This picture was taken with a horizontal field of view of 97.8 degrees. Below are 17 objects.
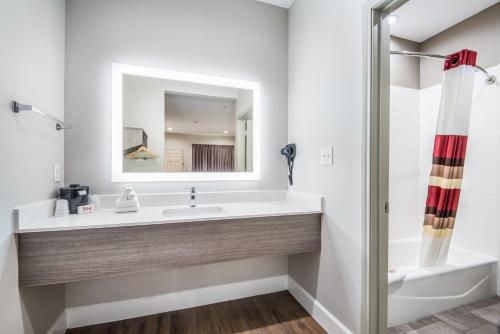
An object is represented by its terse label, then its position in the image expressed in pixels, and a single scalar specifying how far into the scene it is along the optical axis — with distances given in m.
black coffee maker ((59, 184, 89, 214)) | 1.38
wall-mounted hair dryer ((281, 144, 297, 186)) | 1.93
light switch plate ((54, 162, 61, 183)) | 1.40
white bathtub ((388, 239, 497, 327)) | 1.50
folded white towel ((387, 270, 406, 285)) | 1.43
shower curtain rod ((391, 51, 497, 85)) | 1.81
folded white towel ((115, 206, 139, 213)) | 1.44
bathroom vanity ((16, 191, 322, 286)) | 1.08
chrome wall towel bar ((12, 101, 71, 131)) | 1.02
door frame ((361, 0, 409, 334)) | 1.21
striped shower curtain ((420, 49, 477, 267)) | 1.77
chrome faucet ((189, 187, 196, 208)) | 1.71
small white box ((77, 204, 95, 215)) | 1.40
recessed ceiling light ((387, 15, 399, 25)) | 1.96
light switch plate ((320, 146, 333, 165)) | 1.49
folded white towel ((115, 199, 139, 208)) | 1.45
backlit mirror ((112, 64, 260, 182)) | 1.68
